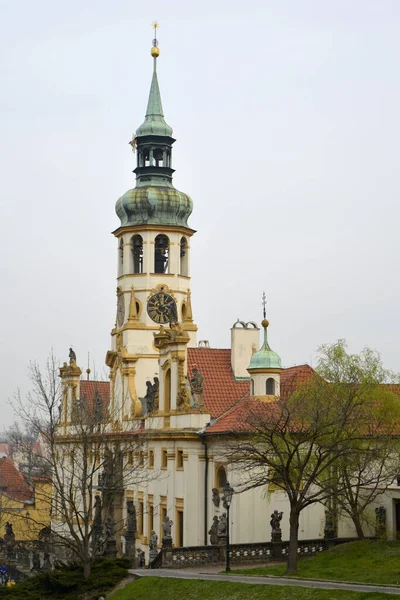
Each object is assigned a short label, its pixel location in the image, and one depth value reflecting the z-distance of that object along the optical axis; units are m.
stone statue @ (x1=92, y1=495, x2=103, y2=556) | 48.09
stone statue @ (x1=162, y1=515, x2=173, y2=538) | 50.14
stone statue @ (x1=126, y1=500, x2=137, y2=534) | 64.21
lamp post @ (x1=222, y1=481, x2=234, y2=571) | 44.62
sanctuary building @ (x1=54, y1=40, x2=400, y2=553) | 59.28
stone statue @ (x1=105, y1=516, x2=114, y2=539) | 53.55
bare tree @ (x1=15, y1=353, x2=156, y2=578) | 46.81
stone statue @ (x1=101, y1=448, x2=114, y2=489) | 51.57
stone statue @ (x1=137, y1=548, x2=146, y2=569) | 55.92
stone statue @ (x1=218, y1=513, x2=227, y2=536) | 51.59
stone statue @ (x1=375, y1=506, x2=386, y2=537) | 51.96
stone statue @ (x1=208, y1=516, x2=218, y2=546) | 51.59
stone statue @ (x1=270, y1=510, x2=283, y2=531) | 50.62
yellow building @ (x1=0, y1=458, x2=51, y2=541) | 95.74
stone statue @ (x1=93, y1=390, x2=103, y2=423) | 52.34
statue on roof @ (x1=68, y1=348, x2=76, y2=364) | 87.94
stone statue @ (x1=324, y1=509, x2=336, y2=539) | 51.62
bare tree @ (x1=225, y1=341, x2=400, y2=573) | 43.16
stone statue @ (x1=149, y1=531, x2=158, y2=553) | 52.78
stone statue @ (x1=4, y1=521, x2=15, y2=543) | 78.50
